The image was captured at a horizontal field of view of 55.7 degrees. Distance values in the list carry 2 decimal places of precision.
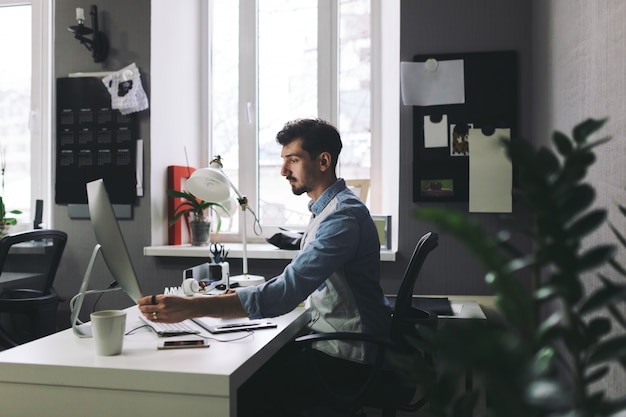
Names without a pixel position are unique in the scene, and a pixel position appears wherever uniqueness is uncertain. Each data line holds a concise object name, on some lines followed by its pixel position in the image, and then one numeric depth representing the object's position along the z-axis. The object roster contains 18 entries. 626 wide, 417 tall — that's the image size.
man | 1.62
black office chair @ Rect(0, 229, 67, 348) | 2.66
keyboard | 1.67
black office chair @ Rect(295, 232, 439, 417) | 1.61
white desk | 1.28
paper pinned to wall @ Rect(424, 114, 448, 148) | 2.60
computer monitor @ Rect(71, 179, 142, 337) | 1.40
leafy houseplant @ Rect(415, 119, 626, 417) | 0.43
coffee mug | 1.44
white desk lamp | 2.41
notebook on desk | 1.72
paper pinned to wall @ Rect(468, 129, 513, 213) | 2.53
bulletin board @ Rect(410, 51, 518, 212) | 2.55
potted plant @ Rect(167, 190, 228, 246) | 3.10
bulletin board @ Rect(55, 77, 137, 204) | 3.06
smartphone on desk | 1.51
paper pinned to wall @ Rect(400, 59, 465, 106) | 2.58
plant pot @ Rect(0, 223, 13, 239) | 3.08
